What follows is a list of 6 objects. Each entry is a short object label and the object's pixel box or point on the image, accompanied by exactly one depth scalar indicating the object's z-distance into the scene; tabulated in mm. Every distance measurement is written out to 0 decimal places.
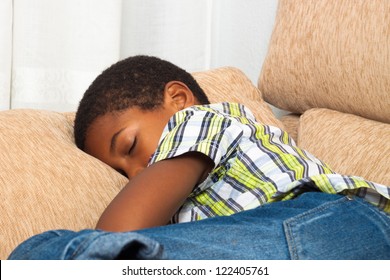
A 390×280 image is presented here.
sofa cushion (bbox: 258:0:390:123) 1862
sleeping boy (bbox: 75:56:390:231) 1456
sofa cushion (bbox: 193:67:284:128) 1965
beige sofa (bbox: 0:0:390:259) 1574
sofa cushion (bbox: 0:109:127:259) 1541
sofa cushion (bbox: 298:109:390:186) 1791
